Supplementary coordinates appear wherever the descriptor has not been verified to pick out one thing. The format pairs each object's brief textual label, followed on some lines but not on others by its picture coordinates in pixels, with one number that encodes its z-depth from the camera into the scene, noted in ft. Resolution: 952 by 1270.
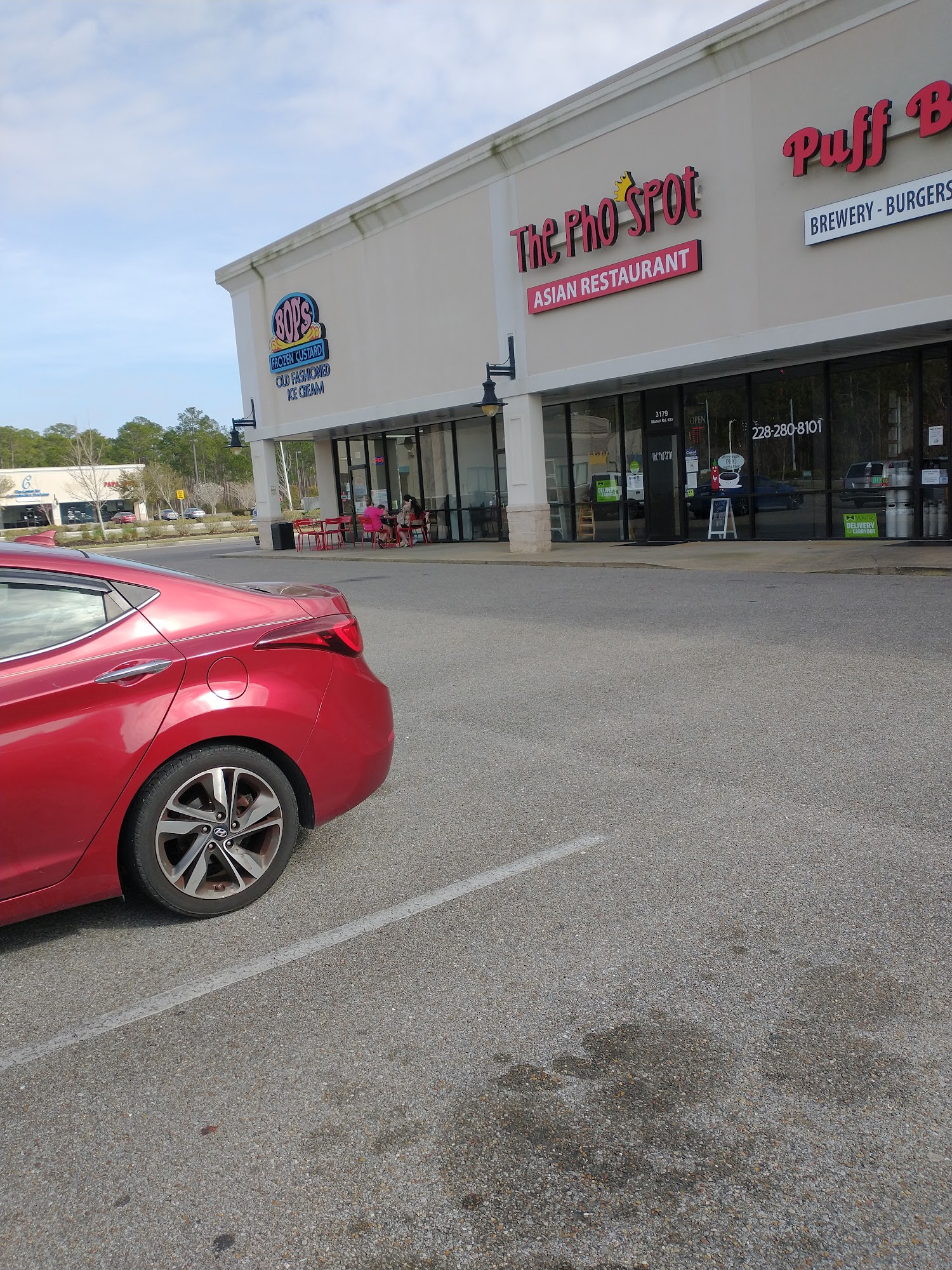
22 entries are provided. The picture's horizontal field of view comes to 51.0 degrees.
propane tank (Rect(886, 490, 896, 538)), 58.44
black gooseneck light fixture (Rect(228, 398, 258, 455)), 94.89
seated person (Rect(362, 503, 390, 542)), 88.58
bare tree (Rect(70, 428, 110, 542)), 230.48
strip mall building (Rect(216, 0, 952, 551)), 48.98
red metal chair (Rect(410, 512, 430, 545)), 87.97
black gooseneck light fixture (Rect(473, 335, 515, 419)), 67.62
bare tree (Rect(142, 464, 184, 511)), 282.97
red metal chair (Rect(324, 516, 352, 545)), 94.07
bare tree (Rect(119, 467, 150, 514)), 288.04
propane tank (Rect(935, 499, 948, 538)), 56.29
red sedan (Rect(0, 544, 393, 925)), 11.76
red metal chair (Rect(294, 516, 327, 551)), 97.45
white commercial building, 303.95
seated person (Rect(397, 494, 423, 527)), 88.33
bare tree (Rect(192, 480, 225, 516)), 325.62
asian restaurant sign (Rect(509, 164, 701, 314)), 57.00
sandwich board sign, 66.49
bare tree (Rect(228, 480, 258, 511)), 351.67
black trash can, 99.81
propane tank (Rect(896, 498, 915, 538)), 57.77
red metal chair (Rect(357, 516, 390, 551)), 89.10
